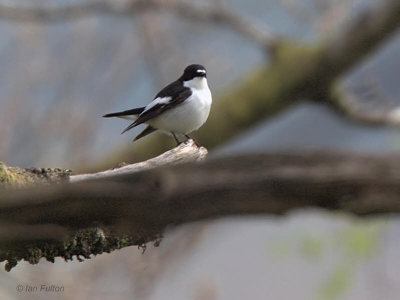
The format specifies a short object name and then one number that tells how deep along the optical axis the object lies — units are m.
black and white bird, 10.00
